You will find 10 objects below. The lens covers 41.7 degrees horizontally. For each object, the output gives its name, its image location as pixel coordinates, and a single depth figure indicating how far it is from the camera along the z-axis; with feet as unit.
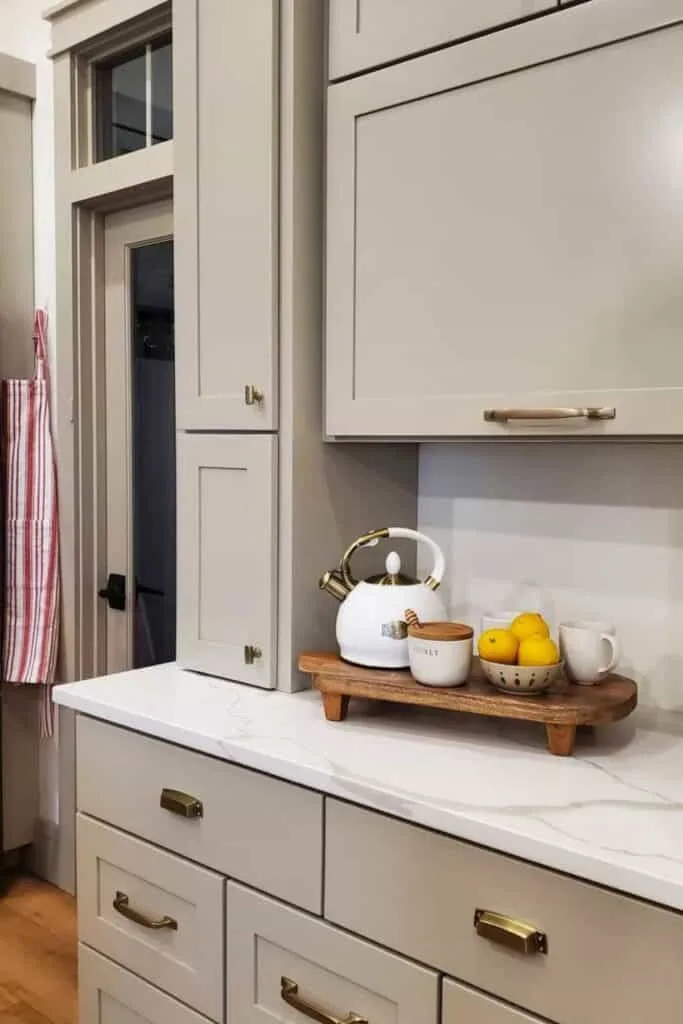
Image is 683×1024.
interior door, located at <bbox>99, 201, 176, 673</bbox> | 8.35
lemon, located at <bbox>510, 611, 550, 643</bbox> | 4.84
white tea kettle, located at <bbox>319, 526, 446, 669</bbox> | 5.15
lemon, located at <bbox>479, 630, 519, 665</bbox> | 4.74
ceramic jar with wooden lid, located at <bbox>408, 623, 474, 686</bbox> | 4.83
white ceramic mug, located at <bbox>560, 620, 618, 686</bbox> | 4.81
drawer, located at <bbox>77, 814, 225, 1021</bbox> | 5.01
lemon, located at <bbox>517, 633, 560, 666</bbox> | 4.65
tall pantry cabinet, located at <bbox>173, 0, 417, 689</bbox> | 5.56
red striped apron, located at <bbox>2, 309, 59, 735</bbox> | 8.91
